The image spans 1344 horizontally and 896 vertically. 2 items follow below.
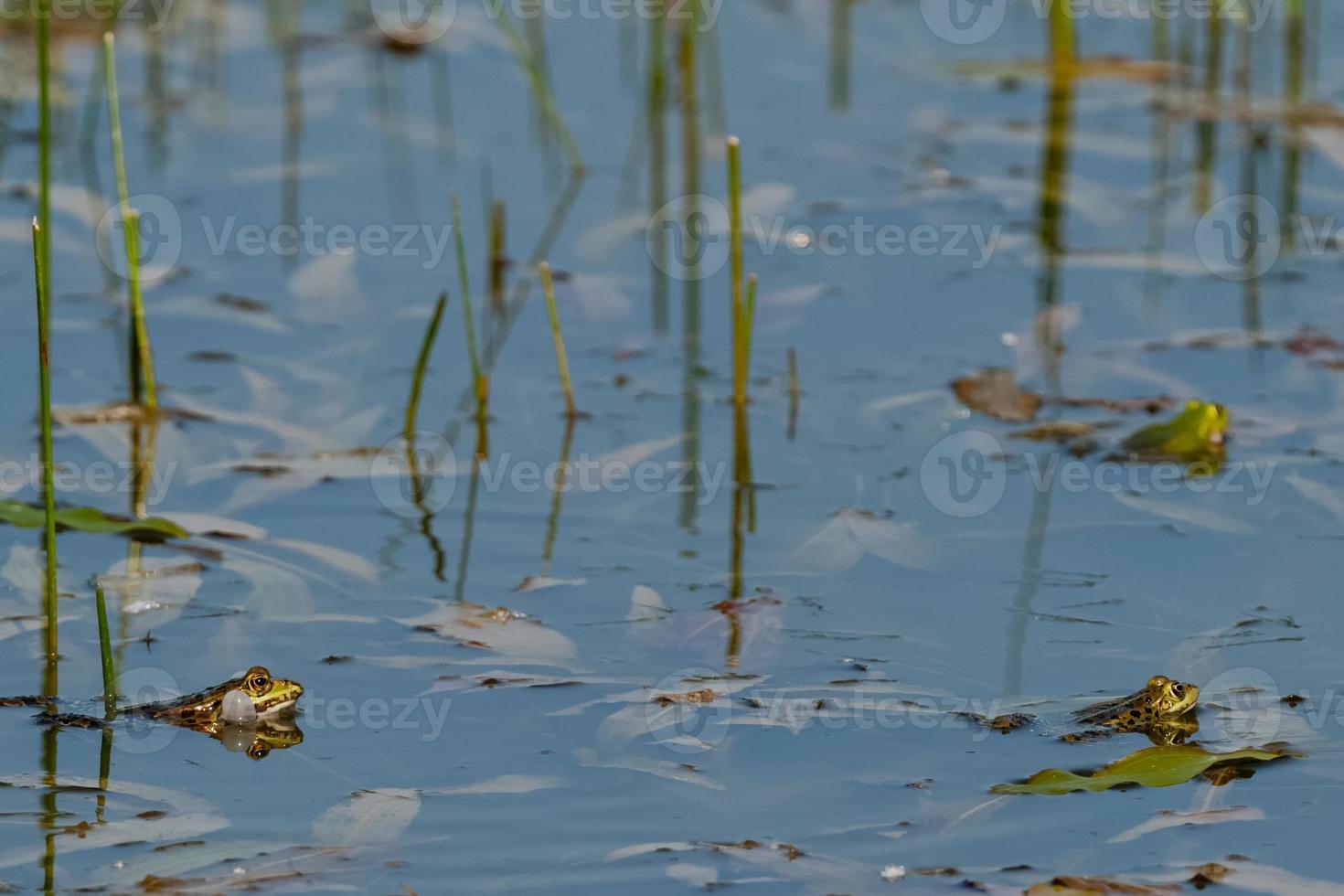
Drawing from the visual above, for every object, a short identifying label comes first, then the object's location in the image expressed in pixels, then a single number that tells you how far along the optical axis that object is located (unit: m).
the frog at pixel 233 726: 8.41
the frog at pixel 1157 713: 8.24
